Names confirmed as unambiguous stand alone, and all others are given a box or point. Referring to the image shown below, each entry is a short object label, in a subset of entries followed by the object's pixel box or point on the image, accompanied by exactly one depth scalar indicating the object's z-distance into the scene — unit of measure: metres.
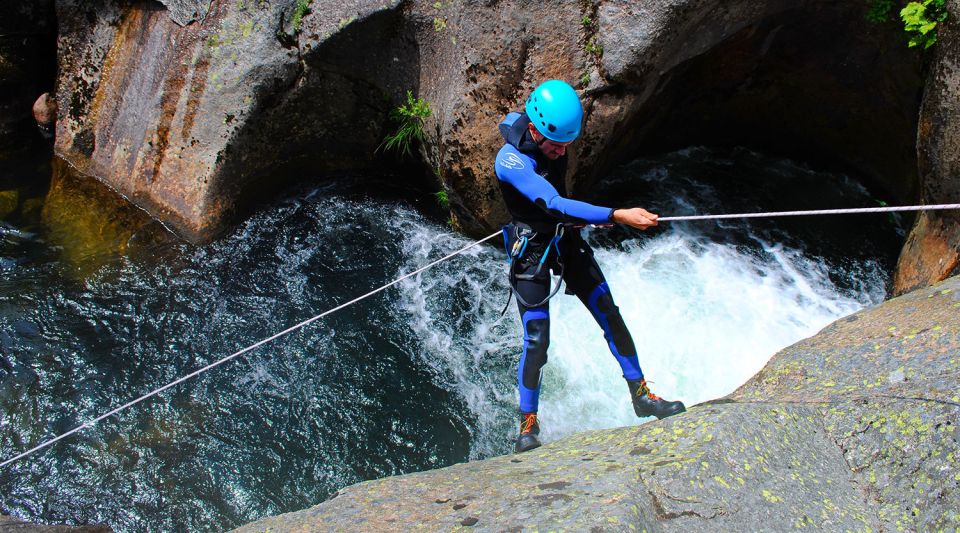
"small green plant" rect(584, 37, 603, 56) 5.91
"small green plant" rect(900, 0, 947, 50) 5.36
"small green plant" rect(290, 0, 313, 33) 6.70
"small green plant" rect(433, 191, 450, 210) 7.05
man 4.00
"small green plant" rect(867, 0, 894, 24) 6.07
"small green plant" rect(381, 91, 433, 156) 6.76
